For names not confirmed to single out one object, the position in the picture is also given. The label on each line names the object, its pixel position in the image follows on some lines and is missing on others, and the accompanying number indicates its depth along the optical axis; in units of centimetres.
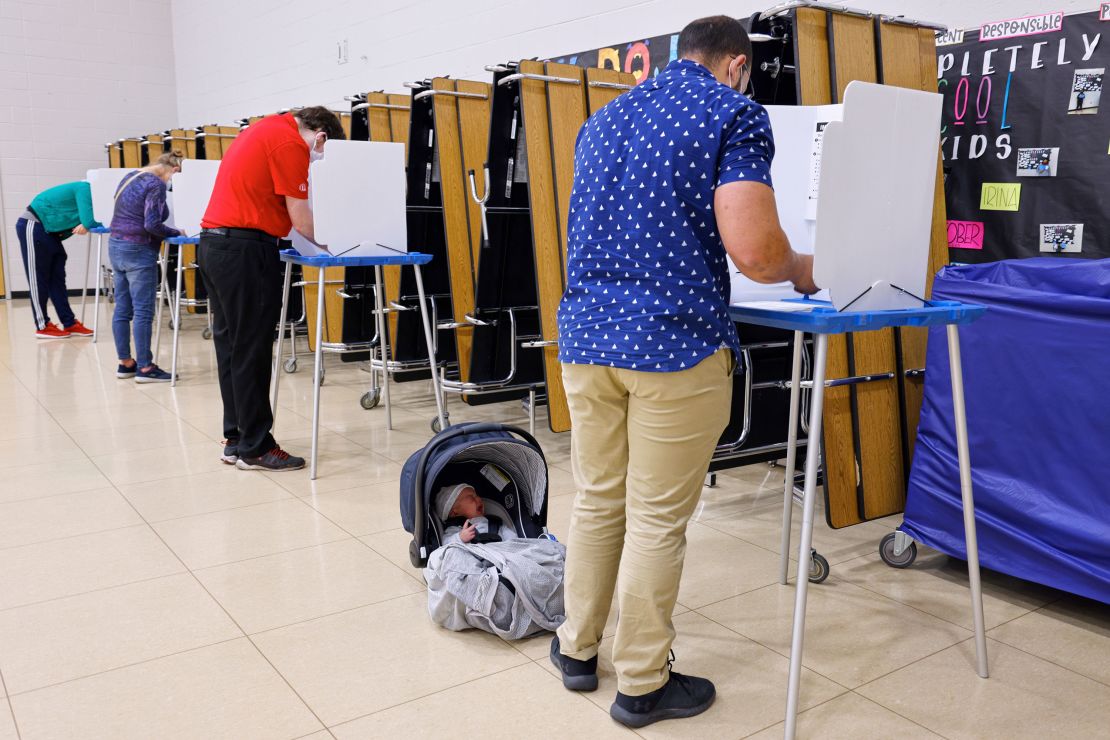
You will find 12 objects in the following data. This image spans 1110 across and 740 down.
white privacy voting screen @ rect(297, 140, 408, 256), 358
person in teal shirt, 671
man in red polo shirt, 336
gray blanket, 220
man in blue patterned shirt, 163
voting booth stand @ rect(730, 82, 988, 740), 176
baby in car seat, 254
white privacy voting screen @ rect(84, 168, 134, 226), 641
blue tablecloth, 225
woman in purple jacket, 532
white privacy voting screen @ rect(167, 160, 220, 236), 546
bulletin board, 286
